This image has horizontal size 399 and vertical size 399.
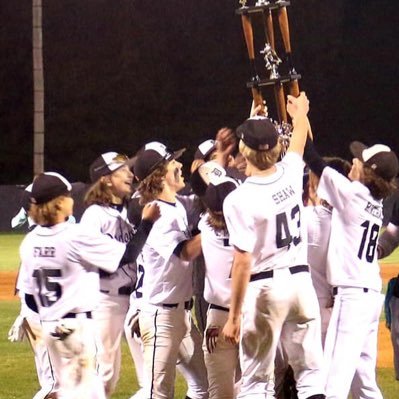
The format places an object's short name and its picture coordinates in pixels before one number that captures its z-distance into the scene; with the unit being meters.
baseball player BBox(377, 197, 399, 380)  11.71
